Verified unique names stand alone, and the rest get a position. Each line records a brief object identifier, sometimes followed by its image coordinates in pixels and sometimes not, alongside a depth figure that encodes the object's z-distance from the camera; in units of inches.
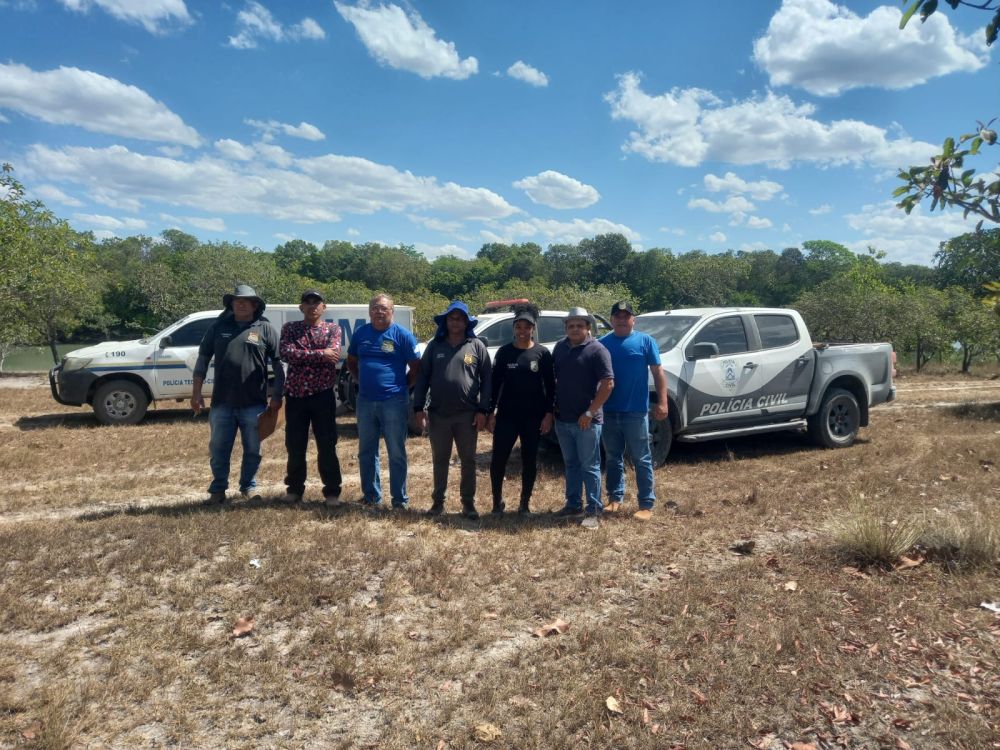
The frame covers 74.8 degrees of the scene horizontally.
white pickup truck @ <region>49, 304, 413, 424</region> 411.8
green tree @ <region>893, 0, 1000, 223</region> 85.7
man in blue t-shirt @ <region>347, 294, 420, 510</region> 215.3
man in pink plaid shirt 214.4
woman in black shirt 210.1
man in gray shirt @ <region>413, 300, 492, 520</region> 208.4
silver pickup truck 292.8
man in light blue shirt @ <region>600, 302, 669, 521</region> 219.3
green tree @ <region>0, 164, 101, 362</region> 636.7
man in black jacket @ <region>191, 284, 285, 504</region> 216.5
